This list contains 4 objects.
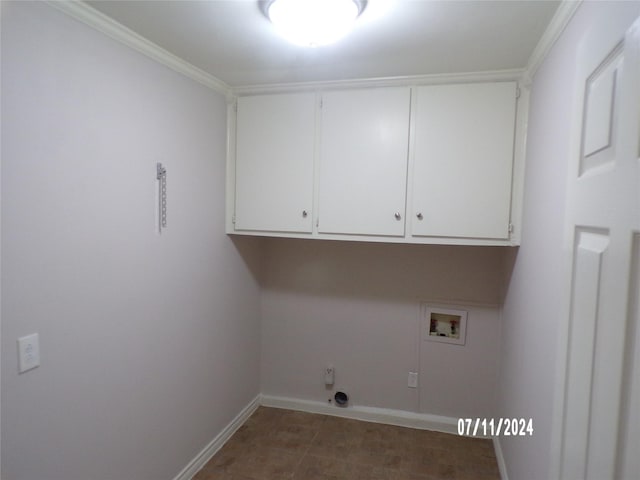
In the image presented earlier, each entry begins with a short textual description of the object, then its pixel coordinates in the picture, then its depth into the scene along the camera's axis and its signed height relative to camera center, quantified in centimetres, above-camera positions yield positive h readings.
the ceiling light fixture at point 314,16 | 129 +76
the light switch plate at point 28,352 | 118 -45
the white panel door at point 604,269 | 57 -6
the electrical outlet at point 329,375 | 274 -112
